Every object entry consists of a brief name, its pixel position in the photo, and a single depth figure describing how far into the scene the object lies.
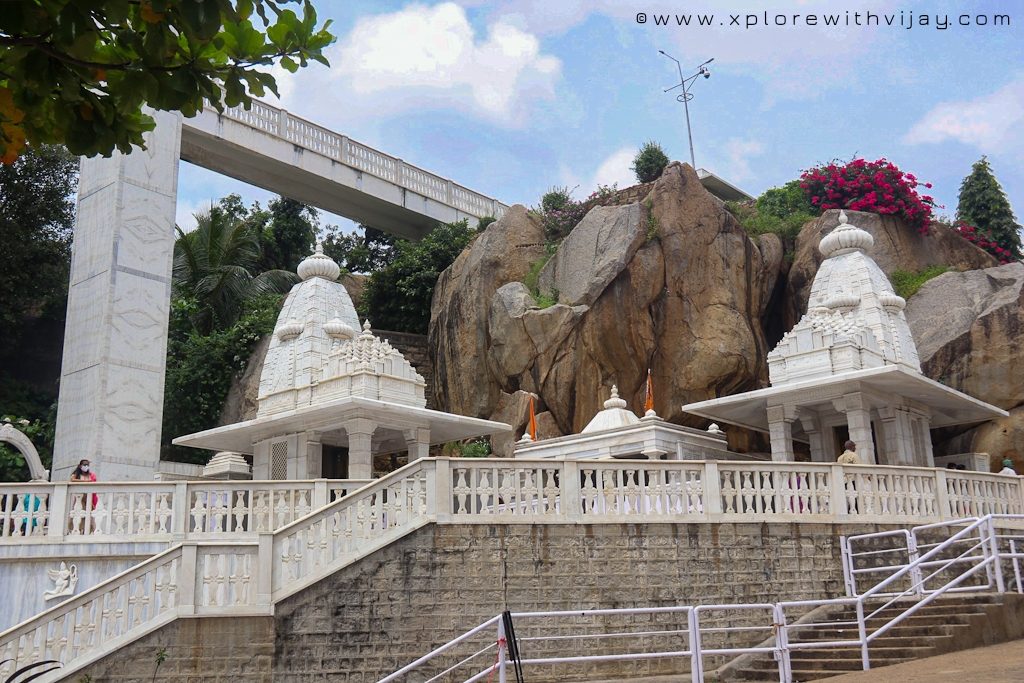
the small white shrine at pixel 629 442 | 20.20
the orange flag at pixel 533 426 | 24.33
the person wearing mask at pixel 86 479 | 14.56
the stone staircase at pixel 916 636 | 11.59
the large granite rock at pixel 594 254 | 25.77
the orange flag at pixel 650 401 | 22.48
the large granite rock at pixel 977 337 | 23.42
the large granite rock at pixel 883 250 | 27.05
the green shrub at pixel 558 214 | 29.73
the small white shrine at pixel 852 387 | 19.19
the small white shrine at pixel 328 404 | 19.45
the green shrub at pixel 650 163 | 32.94
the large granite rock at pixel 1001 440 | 22.88
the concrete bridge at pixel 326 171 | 28.80
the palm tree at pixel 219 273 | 32.59
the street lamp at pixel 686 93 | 33.78
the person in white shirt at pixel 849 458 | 16.14
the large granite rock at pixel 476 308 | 27.94
